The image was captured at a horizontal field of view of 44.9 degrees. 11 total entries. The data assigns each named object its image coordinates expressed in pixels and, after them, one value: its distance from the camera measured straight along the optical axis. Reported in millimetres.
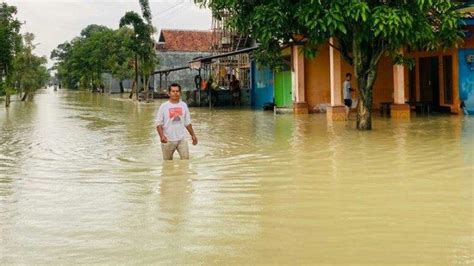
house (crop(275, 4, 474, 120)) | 18594
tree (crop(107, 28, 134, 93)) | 53219
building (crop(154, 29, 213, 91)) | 47500
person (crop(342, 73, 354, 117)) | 17802
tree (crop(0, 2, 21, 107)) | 29781
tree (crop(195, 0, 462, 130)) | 11867
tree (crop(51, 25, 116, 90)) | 61153
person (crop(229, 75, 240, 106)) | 31188
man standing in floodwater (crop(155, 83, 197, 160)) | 9016
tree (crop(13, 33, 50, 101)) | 35781
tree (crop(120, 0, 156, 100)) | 38188
